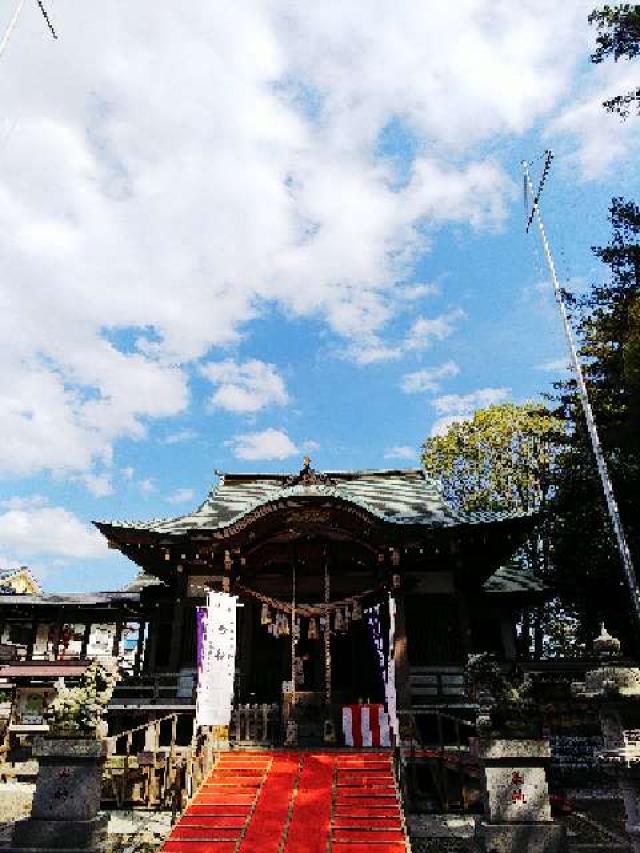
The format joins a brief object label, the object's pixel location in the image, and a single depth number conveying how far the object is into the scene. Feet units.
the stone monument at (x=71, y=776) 24.44
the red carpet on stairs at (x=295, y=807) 26.12
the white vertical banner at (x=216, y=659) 37.88
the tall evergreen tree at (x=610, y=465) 61.36
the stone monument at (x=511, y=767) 23.20
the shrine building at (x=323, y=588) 47.26
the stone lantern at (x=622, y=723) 20.68
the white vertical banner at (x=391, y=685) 37.45
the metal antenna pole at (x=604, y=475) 44.29
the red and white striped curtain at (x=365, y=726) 39.24
